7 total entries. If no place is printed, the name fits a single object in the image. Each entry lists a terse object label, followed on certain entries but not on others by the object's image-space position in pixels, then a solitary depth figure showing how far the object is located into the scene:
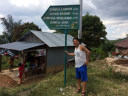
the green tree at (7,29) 30.17
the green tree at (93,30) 20.23
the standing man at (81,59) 3.18
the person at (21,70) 7.14
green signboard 3.77
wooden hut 8.91
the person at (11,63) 9.63
